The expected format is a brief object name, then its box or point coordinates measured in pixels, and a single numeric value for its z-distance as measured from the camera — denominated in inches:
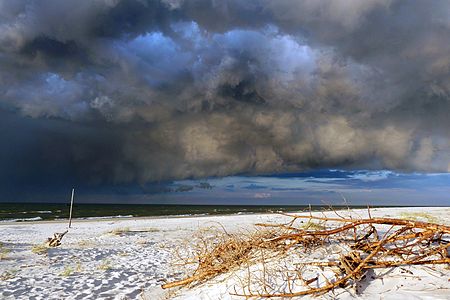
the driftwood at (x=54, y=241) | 498.0
